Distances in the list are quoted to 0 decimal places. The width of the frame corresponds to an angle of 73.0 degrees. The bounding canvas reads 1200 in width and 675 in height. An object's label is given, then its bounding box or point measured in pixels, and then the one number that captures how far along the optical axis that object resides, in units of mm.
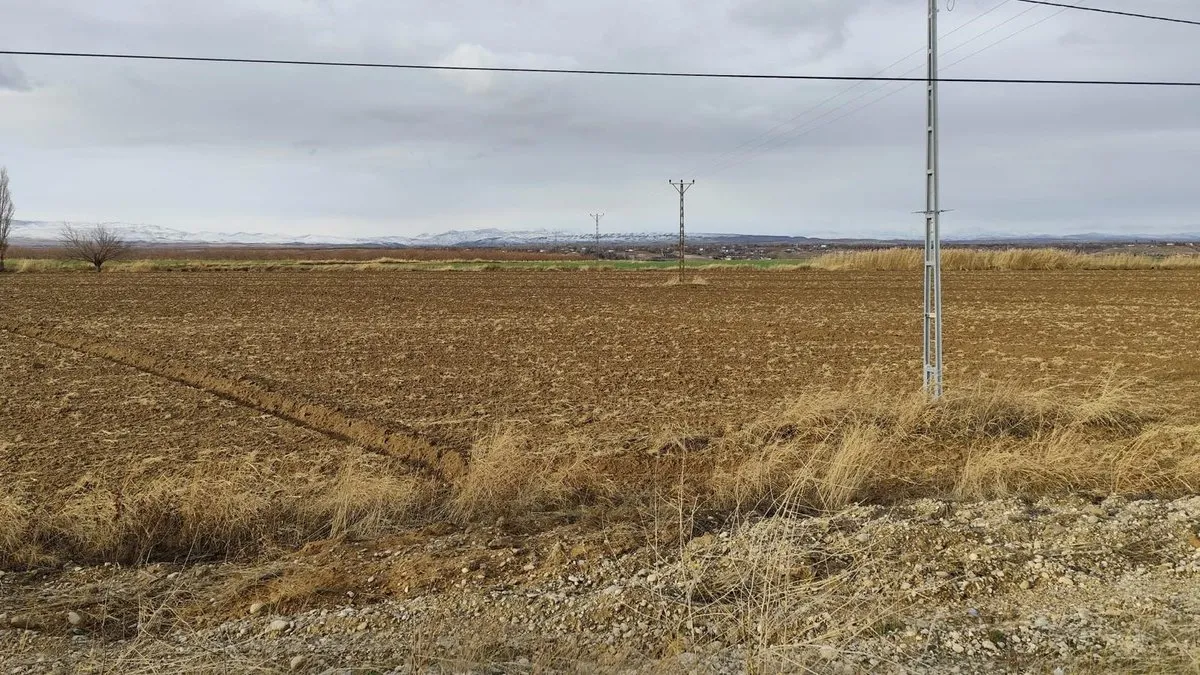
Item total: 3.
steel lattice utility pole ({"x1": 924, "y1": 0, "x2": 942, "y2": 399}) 10867
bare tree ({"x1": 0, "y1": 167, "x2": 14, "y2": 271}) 71562
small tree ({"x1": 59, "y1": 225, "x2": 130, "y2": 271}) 75062
